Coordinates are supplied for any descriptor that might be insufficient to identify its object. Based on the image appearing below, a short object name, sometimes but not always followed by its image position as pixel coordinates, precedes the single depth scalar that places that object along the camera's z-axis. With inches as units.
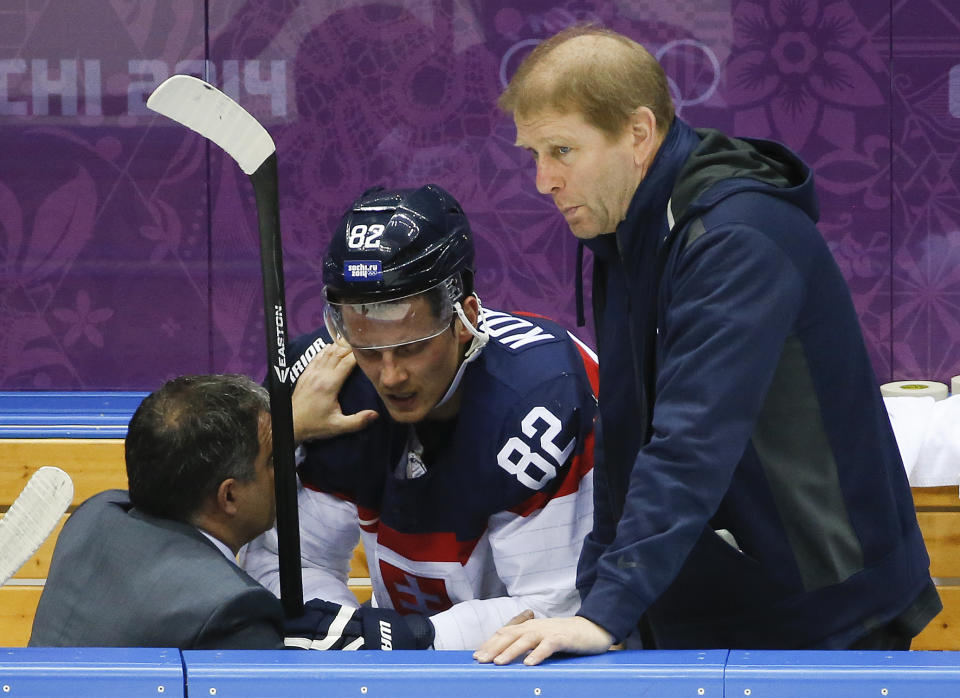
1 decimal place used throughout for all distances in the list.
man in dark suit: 744.4
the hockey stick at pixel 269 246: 755.9
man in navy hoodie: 736.0
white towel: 819.7
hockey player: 761.0
